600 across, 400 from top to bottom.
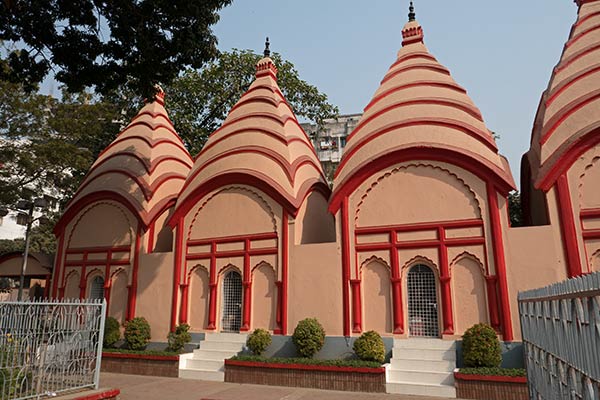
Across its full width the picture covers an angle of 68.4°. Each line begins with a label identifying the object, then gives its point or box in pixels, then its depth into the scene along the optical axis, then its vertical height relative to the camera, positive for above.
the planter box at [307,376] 9.58 -1.39
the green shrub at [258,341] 11.23 -0.69
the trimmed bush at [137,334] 12.99 -0.57
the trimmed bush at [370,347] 10.01 -0.75
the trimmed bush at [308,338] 10.70 -0.58
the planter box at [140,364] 11.87 -1.35
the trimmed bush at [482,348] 9.13 -0.71
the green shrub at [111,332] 13.53 -0.53
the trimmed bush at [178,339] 12.43 -0.69
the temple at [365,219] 9.98 +2.54
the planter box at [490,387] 8.34 -1.40
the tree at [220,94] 23.39 +11.44
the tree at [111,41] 9.76 +6.07
